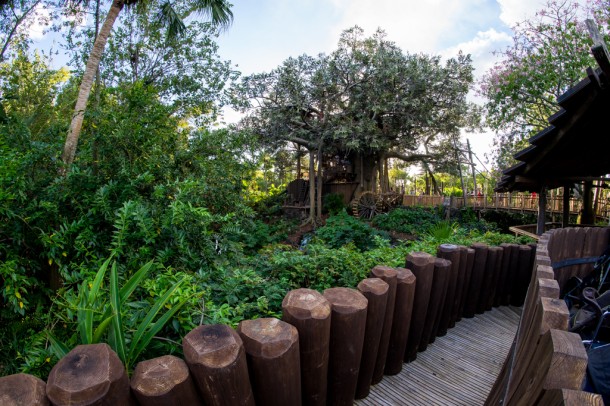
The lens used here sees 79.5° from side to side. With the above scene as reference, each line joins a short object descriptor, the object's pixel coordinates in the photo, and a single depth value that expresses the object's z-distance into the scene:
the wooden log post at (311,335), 1.87
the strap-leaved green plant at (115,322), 1.59
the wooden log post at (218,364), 1.41
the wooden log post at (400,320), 2.72
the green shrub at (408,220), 16.75
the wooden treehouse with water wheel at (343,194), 21.22
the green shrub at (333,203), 21.45
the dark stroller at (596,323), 1.63
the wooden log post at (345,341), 2.09
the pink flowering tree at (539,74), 13.05
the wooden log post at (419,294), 2.96
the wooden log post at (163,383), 1.31
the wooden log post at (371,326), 2.36
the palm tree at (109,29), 4.49
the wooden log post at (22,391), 1.13
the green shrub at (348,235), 11.72
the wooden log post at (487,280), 4.23
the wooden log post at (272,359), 1.61
